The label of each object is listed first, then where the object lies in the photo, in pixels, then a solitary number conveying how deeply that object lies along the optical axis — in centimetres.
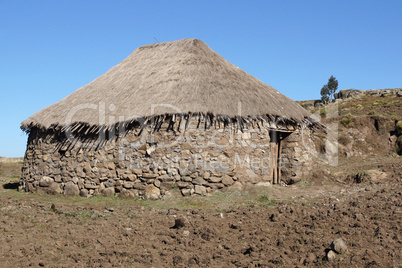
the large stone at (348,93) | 4431
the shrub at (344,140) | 1855
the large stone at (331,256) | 442
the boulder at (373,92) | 4223
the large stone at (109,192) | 894
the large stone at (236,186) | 874
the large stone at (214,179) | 864
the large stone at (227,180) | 871
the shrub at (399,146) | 1734
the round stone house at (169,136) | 870
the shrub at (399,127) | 1788
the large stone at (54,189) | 975
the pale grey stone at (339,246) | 456
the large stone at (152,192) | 842
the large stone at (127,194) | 863
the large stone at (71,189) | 942
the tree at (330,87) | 5678
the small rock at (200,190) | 848
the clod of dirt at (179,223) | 594
